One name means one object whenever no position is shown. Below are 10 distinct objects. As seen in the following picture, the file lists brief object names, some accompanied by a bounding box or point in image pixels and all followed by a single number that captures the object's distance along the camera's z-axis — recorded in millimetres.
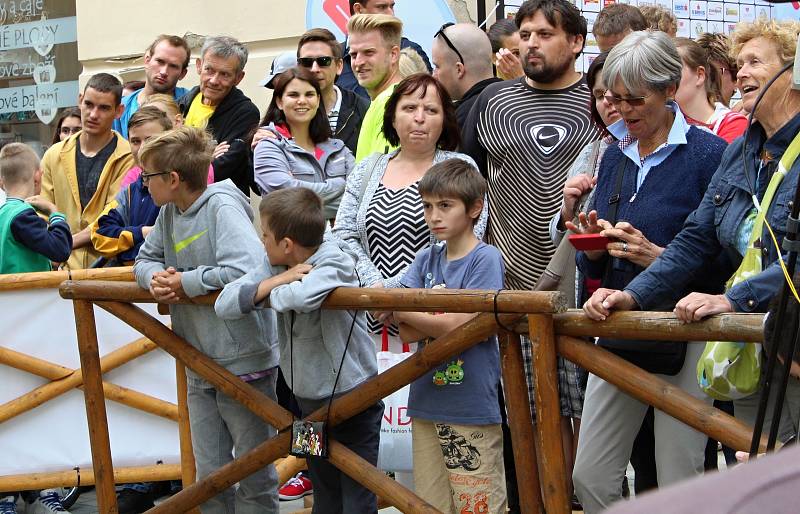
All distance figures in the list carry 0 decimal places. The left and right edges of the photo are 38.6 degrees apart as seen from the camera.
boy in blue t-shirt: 4035
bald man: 5668
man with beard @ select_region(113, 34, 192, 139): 7461
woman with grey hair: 3660
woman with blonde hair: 3084
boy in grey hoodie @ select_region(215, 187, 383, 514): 4172
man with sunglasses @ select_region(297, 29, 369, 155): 6387
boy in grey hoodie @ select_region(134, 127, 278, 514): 4555
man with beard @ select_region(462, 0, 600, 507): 4902
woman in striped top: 4805
